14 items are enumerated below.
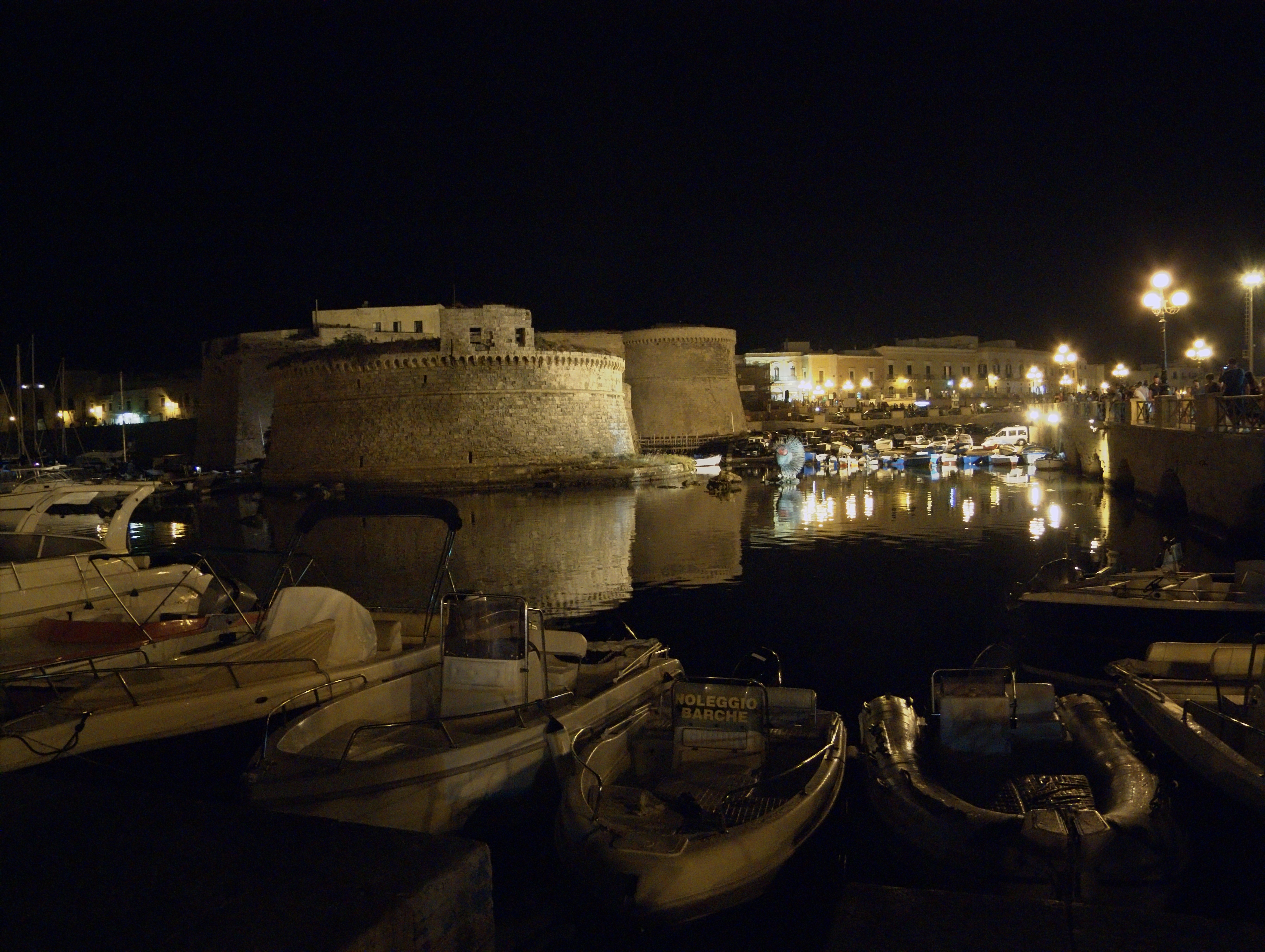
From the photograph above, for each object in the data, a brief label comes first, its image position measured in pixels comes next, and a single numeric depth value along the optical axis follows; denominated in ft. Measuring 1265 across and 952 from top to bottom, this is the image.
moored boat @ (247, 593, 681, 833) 16.22
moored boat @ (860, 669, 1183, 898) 14.46
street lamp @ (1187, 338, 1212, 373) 98.48
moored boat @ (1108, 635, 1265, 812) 16.34
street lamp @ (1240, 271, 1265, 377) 58.77
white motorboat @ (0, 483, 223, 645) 29.35
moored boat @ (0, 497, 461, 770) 19.24
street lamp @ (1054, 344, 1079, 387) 115.96
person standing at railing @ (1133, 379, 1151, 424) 73.26
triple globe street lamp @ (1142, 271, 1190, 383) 62.08
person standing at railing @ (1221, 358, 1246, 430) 51.19
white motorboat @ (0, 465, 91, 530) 45.29
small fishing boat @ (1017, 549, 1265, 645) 28.68
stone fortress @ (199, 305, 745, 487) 115.03
